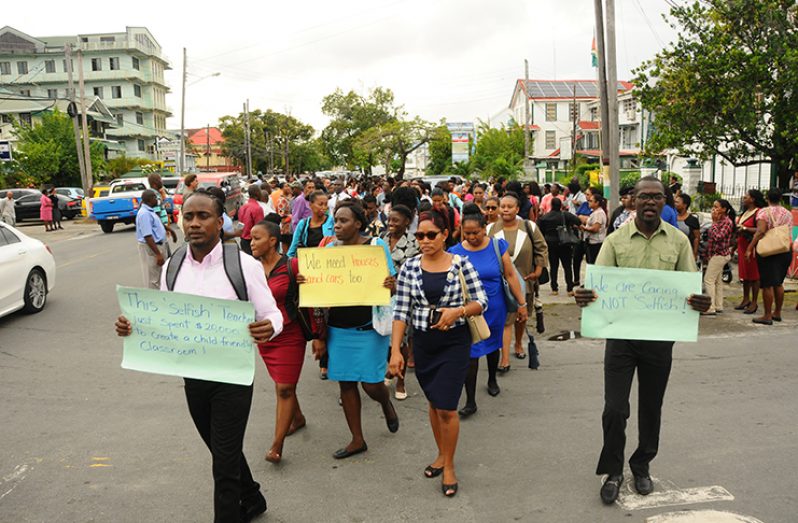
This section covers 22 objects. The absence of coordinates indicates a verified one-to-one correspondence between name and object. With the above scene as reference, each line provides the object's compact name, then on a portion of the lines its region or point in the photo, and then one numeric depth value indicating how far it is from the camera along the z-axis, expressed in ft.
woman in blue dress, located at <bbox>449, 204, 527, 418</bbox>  18.38
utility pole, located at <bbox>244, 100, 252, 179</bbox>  205.72
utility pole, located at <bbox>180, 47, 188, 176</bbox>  143.93
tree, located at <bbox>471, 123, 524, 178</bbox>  141.59
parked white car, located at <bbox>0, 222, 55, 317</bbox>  31.24
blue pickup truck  79.92
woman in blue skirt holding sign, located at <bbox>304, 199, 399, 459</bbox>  15.85
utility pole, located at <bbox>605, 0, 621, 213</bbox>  43.21
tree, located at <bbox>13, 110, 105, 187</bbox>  130.93
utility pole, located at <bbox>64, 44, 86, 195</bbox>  98.76
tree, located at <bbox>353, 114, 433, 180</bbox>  162.09
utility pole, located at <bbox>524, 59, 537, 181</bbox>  143.95
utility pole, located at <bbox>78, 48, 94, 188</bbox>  105.60
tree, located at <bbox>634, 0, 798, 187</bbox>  53.11
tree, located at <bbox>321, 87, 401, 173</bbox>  202.08
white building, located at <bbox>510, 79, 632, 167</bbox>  225.56
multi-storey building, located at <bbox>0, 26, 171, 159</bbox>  246.68
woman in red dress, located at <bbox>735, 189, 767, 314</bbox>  30.40
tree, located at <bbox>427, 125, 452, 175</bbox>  169.78
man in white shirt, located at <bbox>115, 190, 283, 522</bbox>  11.67
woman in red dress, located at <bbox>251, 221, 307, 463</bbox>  15.71
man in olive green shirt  13.76
